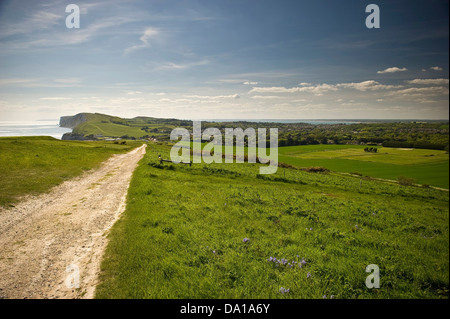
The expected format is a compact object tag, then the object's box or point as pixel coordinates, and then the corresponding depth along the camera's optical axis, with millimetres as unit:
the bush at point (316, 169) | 49166
